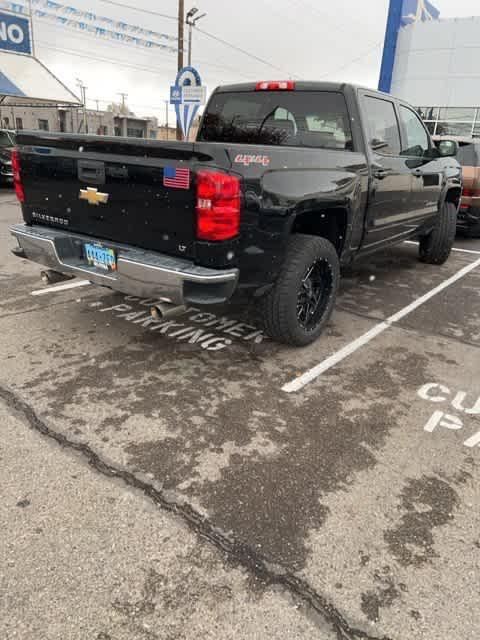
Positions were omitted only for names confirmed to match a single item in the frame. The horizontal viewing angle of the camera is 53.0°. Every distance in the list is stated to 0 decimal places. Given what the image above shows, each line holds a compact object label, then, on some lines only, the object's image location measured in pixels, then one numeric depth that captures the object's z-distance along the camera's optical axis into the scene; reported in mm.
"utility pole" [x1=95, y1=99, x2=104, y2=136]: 66762
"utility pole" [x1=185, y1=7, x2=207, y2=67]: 22519
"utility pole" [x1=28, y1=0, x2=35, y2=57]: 15775
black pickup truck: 2805
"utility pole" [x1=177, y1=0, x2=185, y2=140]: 18906
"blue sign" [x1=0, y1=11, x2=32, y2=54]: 16578
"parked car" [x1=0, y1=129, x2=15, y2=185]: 12641
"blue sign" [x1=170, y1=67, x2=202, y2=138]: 10953
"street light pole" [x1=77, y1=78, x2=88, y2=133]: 74562
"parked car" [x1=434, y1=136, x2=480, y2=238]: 8117
